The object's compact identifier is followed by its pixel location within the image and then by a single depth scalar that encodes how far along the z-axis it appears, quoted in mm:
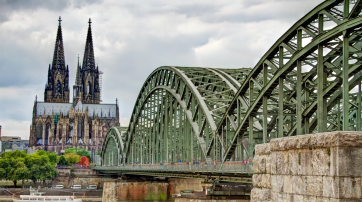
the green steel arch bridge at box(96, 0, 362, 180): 24812
